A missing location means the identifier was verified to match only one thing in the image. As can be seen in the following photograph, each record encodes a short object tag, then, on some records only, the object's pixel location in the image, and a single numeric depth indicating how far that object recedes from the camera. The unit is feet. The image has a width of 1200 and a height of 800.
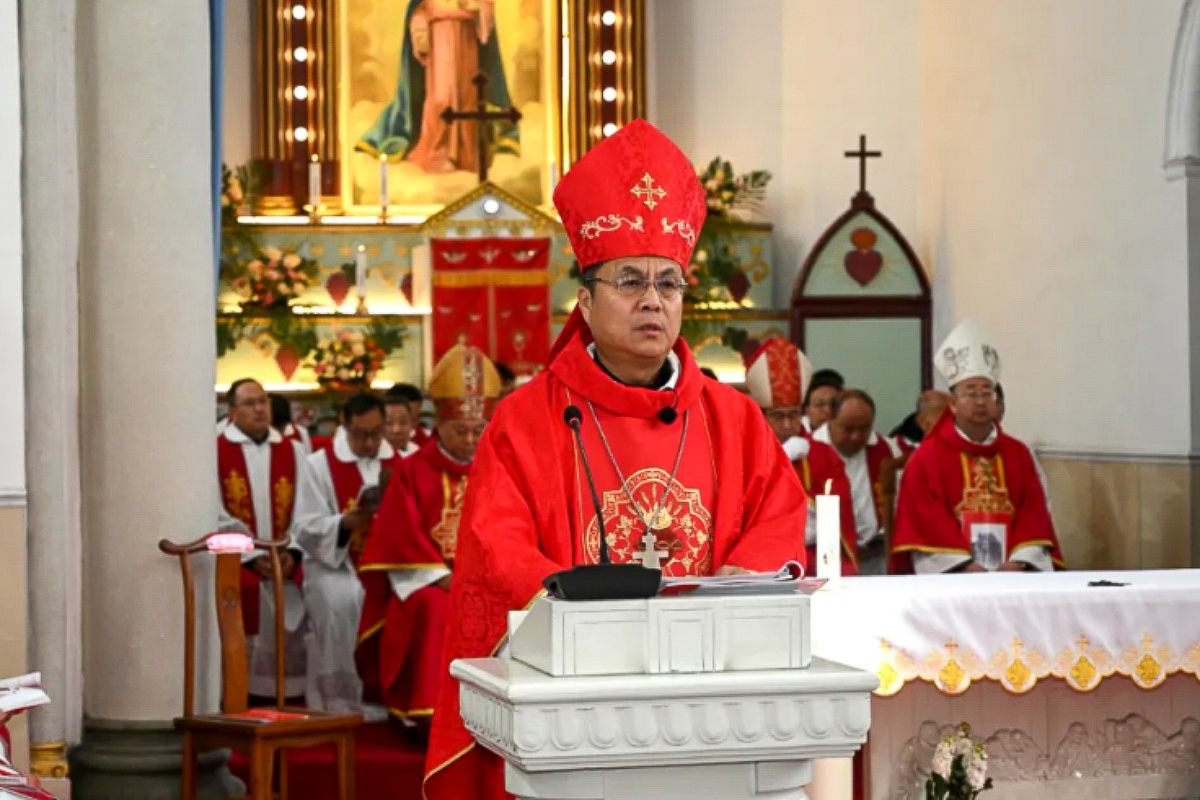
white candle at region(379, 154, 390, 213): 74.72
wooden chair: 31.96
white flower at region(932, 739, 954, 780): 27.71
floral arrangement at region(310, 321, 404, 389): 68.96
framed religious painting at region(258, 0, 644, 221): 79.19
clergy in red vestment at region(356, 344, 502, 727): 42.79
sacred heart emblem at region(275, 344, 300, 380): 69.45
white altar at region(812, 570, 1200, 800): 27.96
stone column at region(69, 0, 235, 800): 33.77
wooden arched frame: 69.72
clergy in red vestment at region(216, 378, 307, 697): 49.44
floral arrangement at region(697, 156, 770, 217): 73.28
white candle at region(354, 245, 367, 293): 72.18
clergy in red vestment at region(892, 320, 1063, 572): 41.27
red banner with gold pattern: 70.12
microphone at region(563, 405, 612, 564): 19.02
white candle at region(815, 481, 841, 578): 28.29
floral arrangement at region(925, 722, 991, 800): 27.40
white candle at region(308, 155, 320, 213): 74.41
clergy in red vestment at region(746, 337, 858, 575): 45.87
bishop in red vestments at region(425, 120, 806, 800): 20.53
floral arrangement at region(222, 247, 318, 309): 69.72
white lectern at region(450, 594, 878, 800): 14.18
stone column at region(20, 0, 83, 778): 32.25
